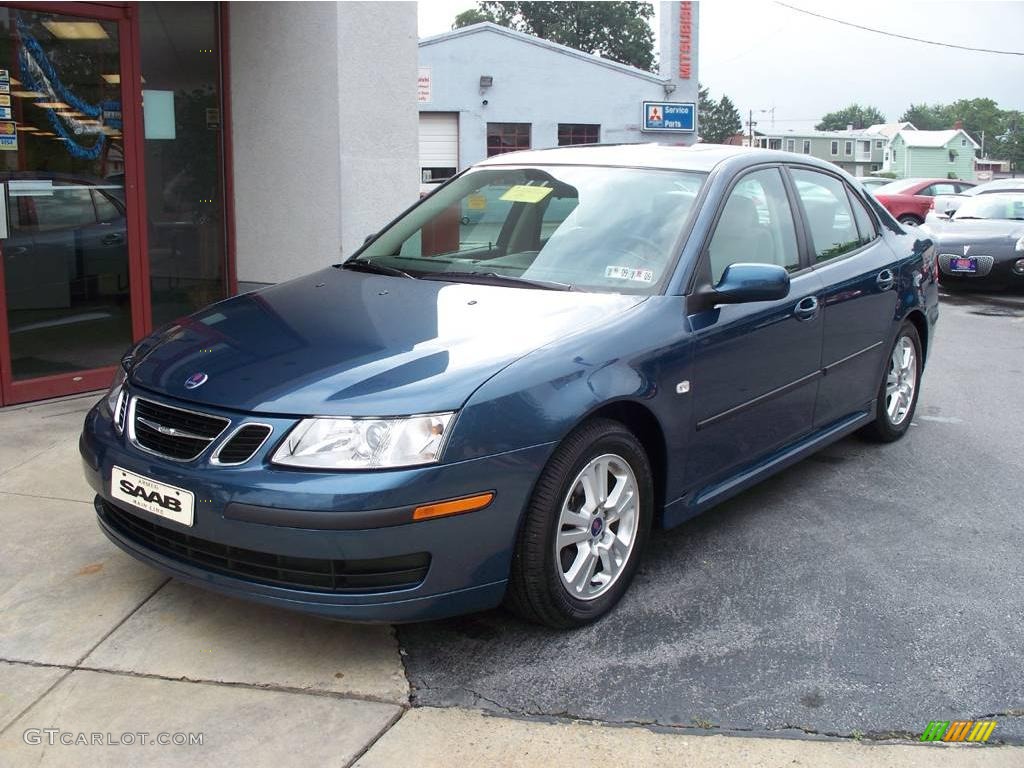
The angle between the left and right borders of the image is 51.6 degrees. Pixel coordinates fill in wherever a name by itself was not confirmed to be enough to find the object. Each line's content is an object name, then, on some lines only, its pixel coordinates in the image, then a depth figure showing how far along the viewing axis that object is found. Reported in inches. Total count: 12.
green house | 3959.2
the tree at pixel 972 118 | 4995.1
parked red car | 799.1
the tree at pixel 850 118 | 6422.2
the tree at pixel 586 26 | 2768.2
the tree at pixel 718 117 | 3909.9
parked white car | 554.7
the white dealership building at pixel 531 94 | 1311.5
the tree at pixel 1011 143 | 4331.2
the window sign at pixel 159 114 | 269.7
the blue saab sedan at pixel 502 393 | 120.0
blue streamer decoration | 240.4
